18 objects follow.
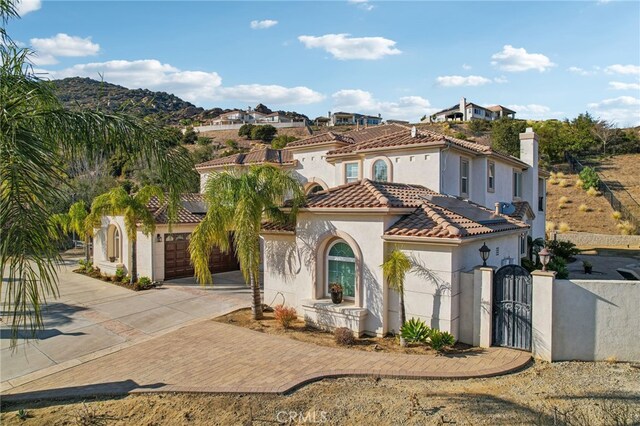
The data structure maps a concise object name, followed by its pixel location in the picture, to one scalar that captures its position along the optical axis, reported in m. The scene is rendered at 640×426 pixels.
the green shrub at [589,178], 50.47
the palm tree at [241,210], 13.59
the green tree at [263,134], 86.31
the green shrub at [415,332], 11.58
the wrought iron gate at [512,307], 11.29
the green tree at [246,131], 88.82
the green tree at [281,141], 69.88
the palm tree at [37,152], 5.50
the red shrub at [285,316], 13.79
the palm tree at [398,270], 11.79
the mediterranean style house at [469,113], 108.76
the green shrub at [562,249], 30.27
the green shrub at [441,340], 11.28
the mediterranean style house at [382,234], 12.23
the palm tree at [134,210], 20.78
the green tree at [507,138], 56.31
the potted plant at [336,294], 13.80
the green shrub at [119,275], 22.86
